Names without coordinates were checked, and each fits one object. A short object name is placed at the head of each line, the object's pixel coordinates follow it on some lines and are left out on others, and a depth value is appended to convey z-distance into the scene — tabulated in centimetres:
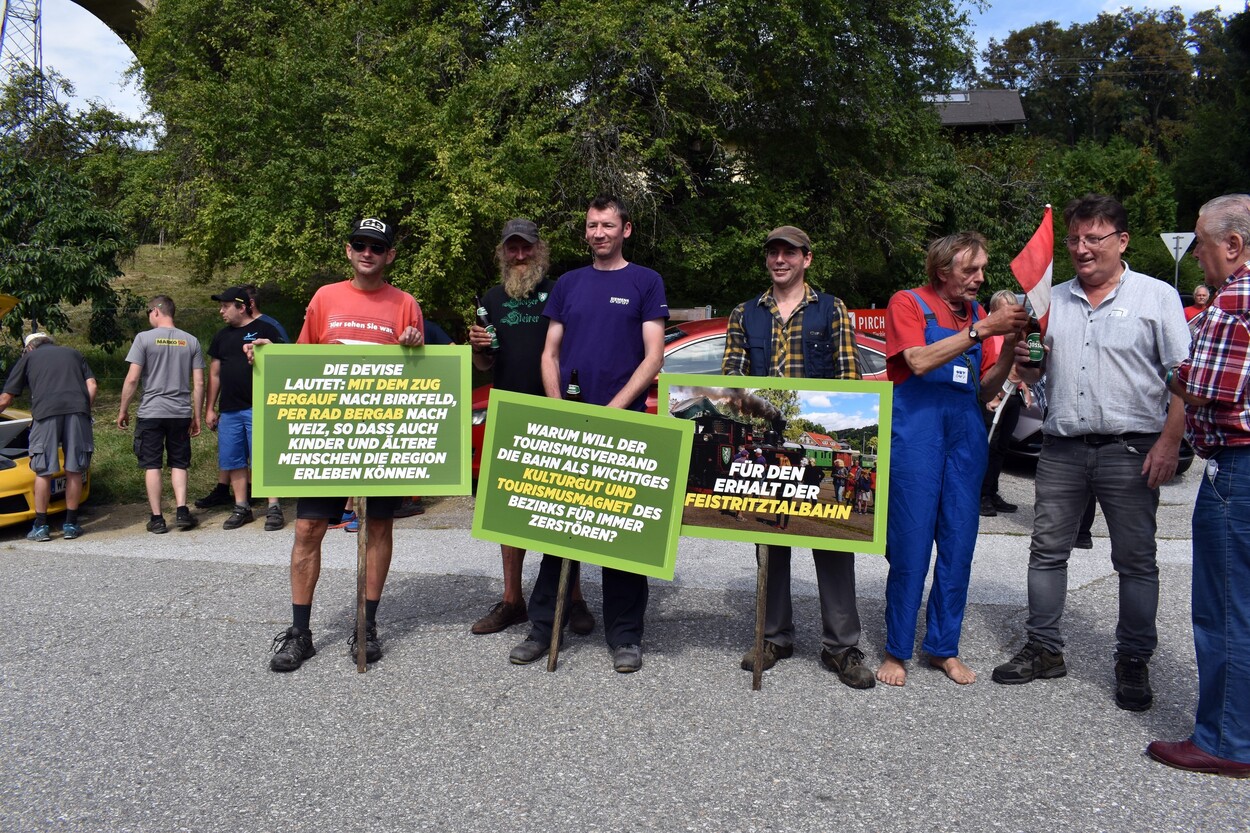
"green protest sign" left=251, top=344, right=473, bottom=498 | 466
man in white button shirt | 414
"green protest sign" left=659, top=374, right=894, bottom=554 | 429
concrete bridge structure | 2870
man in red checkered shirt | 350
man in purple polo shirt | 464
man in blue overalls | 434
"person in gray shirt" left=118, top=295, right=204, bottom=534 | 840
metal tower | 2611
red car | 836
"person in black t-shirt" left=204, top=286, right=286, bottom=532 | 833
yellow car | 813
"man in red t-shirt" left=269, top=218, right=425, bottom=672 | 469
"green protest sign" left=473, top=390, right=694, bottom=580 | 449
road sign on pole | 1560
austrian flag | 400
